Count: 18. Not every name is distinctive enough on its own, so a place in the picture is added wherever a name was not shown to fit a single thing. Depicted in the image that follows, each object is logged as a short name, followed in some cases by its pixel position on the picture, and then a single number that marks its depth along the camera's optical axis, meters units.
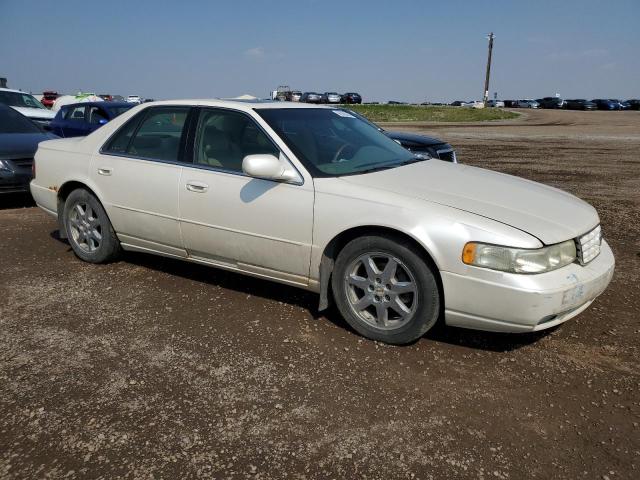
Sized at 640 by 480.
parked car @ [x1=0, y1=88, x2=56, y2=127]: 12.81
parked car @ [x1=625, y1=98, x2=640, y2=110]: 59.16
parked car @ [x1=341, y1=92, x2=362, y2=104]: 58.06
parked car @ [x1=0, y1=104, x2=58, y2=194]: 7.31
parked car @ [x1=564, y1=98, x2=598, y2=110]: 58.91
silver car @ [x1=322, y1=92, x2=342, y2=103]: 53.86
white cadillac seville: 3.07
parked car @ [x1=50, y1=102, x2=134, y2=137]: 10.80
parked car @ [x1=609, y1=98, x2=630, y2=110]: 58.16
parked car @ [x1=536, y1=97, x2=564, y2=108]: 63.19
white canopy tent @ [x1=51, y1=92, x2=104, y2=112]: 19.60
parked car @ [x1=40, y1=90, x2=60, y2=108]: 37.71
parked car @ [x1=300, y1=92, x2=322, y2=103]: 53.25
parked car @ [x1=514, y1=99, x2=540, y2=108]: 67.50
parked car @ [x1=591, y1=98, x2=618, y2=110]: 57.62
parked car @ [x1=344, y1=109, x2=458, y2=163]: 7.66
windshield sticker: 4.68
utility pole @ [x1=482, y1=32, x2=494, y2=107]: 54.25
